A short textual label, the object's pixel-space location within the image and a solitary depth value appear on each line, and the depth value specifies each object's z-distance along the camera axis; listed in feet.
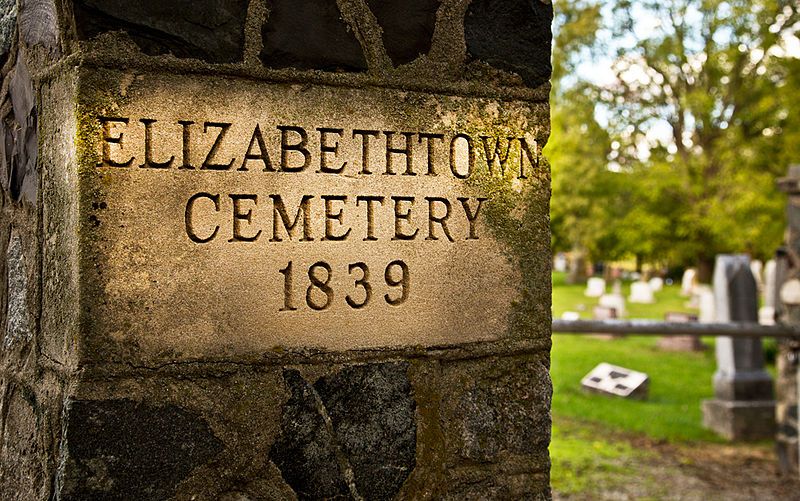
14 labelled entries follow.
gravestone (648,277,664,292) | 79.92
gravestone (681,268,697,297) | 74.50
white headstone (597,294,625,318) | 53.99
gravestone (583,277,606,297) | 69.28
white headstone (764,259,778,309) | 36.24
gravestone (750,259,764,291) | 70.16
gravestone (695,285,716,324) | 39.37
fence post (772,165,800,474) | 22.53
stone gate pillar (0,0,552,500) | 5.35
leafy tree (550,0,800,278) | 66.23
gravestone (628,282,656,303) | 65.41
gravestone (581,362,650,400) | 29.61
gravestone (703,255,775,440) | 25.43
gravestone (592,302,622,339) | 49.57
